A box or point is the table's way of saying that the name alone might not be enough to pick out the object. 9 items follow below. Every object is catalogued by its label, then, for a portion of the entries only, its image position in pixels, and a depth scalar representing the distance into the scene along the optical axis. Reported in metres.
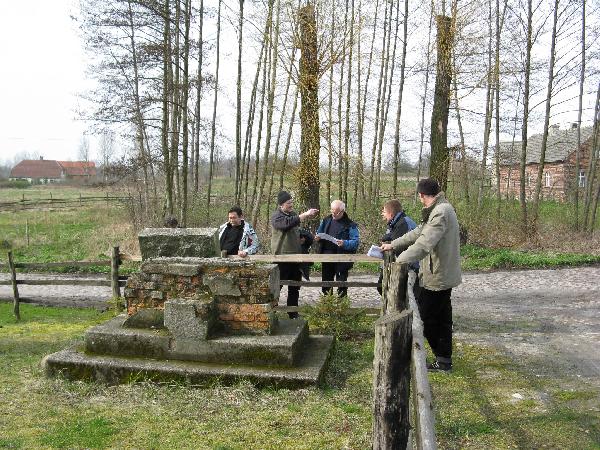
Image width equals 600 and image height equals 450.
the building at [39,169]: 80.98
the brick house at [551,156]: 28.88
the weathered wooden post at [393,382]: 2.88
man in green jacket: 5.04
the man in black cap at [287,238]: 7.37
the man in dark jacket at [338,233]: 7.68
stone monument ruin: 5.38
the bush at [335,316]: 6.89
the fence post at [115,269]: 9.45
